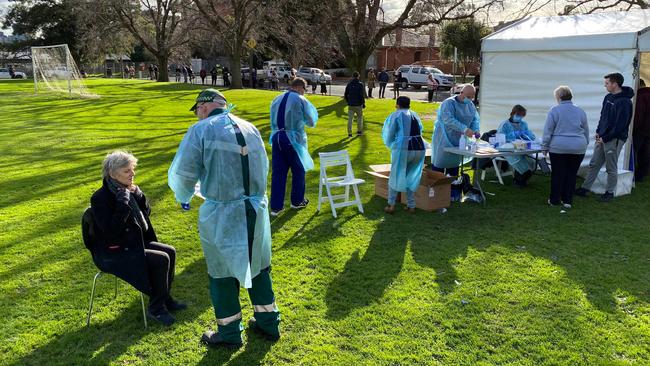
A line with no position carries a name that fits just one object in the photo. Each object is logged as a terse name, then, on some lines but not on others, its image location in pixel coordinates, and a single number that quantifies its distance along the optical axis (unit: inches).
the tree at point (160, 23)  1429.6
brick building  1961.1
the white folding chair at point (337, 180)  264.3
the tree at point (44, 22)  2044.8
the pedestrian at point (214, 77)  1502.2
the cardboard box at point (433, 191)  269.1
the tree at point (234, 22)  1095.6
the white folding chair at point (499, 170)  342.6
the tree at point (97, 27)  1320.1
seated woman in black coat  139.2
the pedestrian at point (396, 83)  1039.0
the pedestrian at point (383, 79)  1016.9
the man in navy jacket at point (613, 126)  278.1
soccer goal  992.2
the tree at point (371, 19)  784.9
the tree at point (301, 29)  974.1
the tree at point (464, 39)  1703.4
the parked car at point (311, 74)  1385.3
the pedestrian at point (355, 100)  519.8
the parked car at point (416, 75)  1360.0
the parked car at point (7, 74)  1996.8
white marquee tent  309.3
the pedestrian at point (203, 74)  1609.3
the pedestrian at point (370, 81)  1006.0
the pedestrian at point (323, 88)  1123.6
